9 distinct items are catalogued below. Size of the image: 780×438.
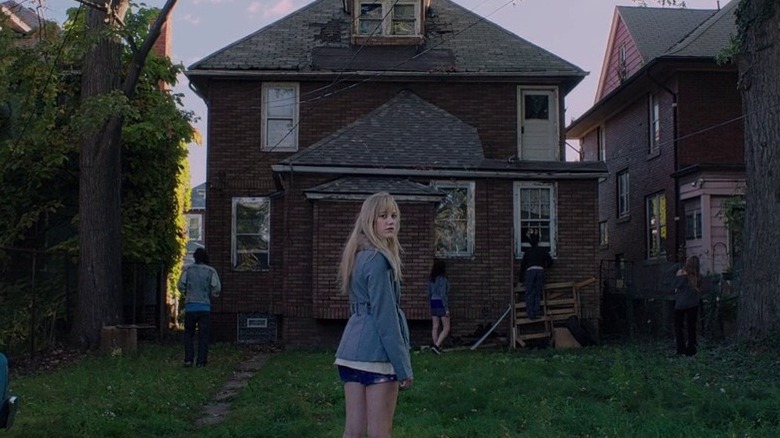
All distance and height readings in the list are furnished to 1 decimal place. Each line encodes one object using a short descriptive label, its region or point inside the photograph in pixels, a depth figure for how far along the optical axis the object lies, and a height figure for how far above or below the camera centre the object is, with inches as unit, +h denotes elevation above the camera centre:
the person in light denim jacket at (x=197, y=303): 523.5 -22.5
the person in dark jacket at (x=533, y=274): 670.5 -7.2
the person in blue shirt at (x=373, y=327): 184.2 -12.8
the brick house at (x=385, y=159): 688.4 +83.3
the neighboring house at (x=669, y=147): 833.5 +119.8
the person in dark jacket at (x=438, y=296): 635.5 -22.2
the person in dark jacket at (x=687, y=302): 548.1 -22.4
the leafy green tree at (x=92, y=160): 584.4 +83.5
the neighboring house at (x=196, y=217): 2003.0 +110.3
